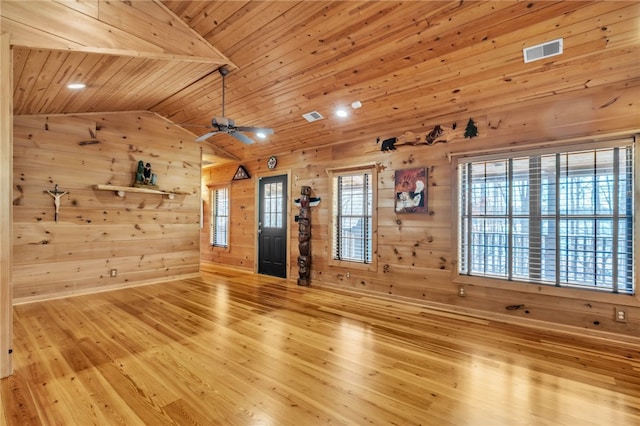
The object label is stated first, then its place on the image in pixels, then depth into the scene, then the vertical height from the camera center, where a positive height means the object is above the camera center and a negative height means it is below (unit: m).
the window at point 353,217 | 5.02 -0.06
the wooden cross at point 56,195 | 4.55 +0.25
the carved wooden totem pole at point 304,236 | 5.57 -0.43
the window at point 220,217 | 7.51 -0.11
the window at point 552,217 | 3.13 -0.03
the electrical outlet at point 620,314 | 3.06 -1.03
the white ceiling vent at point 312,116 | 4.61 +1.55
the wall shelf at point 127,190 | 4.96 +0.40
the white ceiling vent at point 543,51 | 2.77 +1.58
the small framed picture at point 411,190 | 4.34 +0.35
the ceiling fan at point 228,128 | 3.69 +1.09
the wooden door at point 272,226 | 6.20 -0.28
